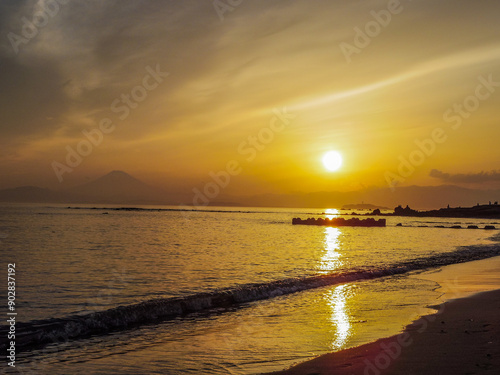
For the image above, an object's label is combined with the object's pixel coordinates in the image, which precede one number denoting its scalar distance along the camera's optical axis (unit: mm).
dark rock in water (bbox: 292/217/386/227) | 115250
